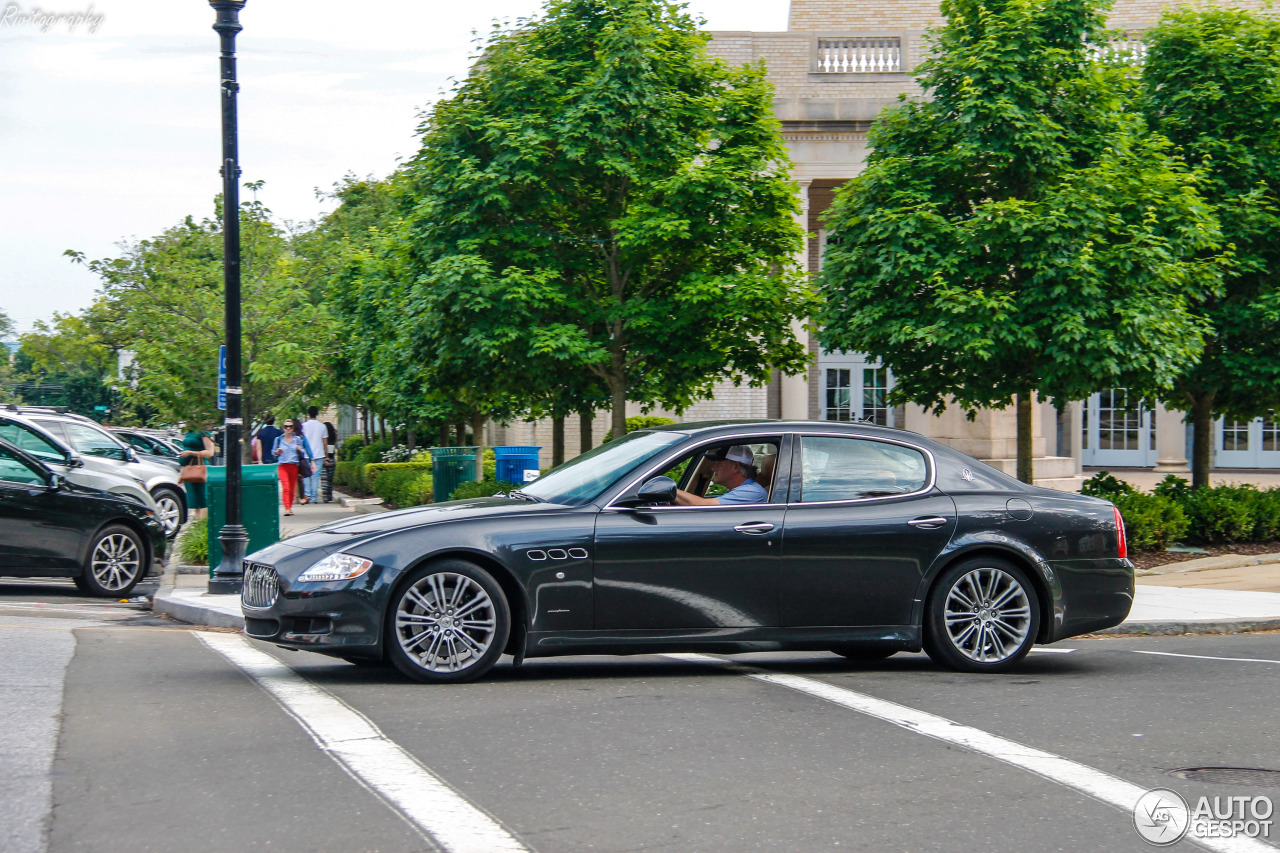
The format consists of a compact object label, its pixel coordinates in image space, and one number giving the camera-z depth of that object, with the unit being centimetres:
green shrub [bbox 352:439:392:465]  3938
